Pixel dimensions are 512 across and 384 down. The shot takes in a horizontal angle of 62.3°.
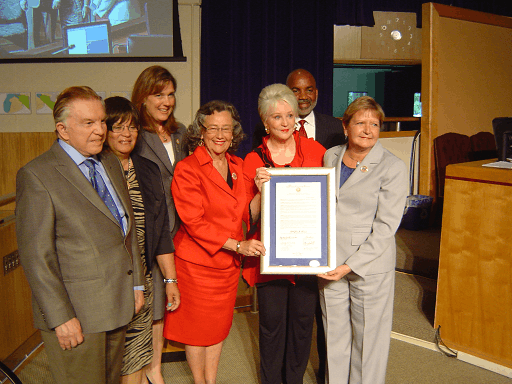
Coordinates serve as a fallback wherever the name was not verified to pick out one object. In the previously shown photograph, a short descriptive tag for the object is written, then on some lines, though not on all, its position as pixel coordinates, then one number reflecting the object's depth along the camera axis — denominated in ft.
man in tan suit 4.49
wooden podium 8.48
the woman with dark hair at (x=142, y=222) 6.14
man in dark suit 8.44
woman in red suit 6.50
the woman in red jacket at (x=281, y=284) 6.66
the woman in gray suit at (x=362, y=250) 6.27
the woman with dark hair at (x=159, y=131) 7.00
